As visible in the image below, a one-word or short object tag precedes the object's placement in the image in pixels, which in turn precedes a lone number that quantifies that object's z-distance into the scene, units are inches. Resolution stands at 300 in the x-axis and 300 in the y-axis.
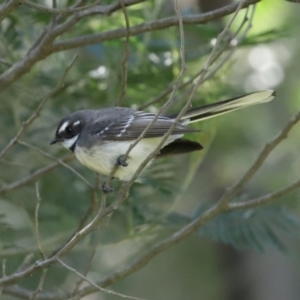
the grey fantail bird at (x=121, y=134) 273.1
